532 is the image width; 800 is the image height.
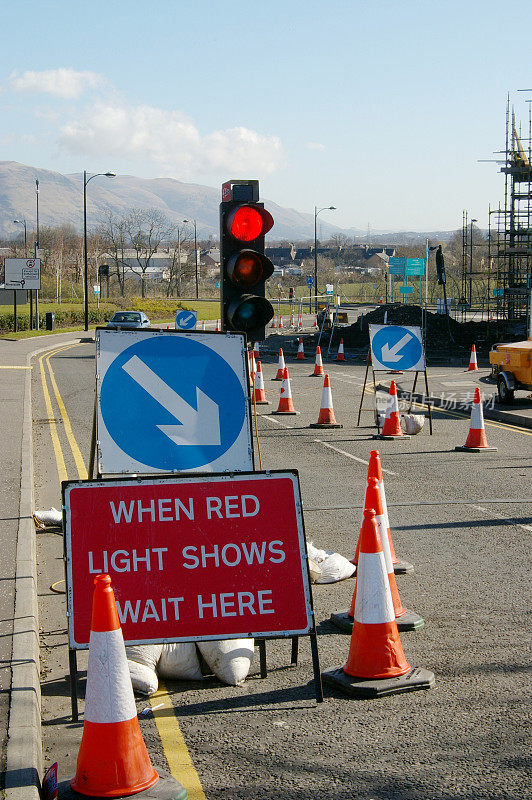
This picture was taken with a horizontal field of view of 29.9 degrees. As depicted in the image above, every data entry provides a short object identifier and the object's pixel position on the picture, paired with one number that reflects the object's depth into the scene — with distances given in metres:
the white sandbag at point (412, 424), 16.52
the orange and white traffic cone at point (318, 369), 28.89
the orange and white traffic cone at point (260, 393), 21.16
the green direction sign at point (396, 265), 57.78
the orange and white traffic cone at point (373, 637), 5.37
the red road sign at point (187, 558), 5.07
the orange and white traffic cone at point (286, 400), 19.58
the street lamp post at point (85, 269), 54.44
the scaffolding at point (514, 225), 42.12
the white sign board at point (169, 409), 6.55
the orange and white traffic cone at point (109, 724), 4.06
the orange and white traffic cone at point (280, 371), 26.76
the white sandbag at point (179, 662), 5.51
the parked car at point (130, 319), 41.50
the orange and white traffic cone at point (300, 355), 35.72
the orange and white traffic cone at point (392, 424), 16.00
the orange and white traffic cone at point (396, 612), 6.34
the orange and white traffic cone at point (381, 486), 7.07
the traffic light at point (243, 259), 7.14
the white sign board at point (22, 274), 59.75
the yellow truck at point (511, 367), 19.97
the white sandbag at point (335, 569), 7.60
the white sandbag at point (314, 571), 7.34
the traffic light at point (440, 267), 35.88
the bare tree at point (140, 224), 134.23
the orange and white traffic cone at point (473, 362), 27.73
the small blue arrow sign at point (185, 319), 27.64
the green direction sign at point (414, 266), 57.41
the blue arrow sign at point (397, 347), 17.73
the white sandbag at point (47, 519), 9.65
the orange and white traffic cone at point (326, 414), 17.25
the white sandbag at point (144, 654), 5.41
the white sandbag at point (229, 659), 5.51
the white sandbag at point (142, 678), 5.29
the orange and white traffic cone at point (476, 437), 14.54
